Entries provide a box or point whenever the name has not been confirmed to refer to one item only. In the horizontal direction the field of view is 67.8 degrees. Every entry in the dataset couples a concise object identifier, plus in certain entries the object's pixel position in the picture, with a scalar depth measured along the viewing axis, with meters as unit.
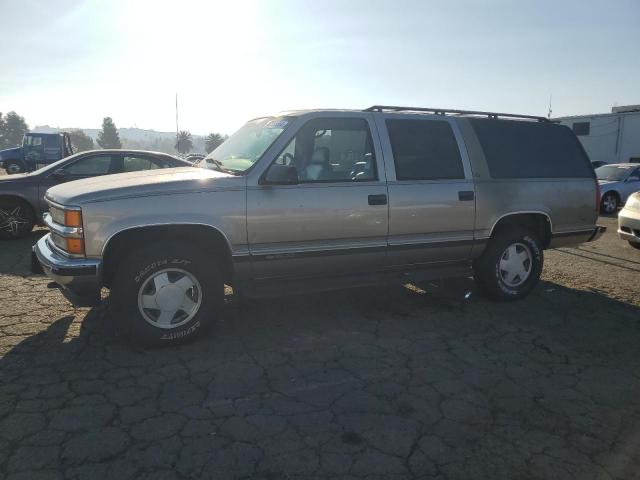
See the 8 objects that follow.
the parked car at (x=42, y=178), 7.81
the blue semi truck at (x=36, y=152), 22.50
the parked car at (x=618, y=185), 13.55
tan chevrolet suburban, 3.70
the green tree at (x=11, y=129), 97.38
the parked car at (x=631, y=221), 7.62
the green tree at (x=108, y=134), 102.69
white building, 26.39
